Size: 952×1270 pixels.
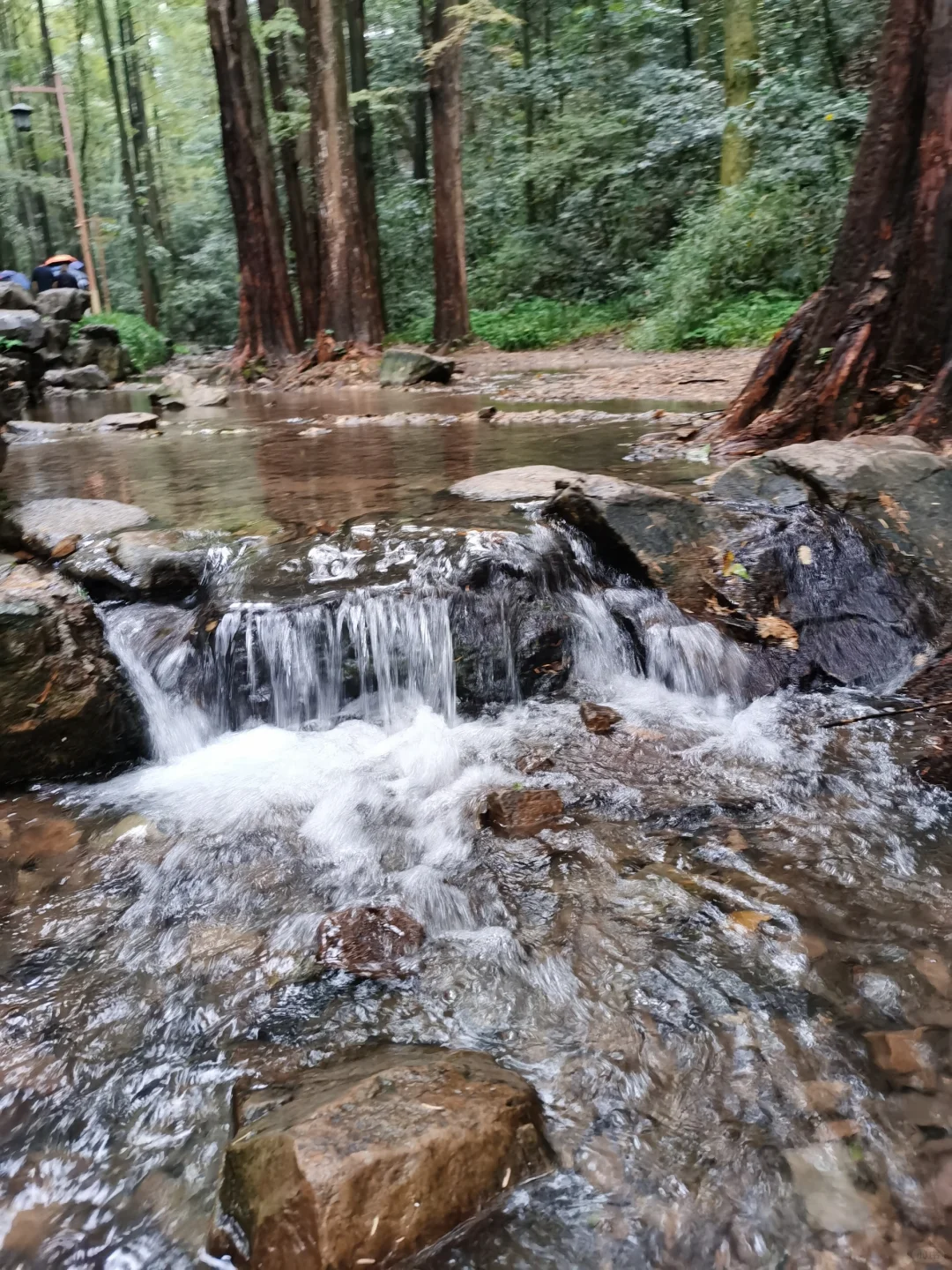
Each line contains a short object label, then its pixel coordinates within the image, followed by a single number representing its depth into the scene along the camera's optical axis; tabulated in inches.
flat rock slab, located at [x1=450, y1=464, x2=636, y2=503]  210.2
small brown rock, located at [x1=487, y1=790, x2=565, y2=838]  121.6
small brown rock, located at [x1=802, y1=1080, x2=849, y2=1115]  73.3
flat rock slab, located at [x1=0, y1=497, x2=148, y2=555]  197.0
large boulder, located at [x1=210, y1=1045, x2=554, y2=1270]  60.7
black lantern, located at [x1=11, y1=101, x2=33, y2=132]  767.7
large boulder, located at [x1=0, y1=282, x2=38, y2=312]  574.2
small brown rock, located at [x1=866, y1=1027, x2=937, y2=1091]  75.1
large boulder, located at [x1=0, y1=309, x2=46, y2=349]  521.0
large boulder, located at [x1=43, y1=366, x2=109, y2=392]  639.1
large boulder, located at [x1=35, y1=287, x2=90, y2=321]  652.9
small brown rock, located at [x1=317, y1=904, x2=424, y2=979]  95.3
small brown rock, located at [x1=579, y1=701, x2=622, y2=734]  150.9
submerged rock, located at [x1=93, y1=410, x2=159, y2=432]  390.0
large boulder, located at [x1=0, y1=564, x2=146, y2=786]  134.7
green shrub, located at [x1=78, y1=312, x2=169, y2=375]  833.5
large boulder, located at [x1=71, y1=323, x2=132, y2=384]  682.8
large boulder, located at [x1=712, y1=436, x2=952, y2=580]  171.8
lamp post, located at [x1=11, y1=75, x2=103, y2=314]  770.8
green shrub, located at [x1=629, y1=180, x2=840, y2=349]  551.7
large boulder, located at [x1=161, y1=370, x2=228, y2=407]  513.0
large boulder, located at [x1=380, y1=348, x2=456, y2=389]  533.6
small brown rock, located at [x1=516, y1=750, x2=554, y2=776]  138.2
